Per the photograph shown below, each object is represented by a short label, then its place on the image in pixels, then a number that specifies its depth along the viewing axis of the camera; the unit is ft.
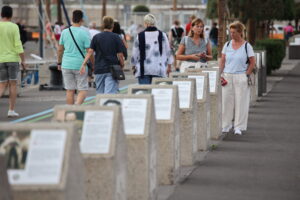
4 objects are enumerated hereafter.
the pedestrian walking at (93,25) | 109.91
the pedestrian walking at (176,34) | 118.42
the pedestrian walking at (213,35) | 156.35
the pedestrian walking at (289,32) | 282.56
